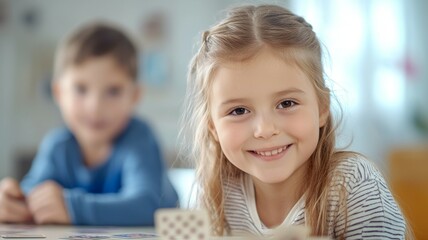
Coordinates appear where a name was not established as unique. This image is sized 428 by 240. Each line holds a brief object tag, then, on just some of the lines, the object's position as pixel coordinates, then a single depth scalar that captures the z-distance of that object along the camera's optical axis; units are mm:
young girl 1064
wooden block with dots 914
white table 1194
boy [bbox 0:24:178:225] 1630
